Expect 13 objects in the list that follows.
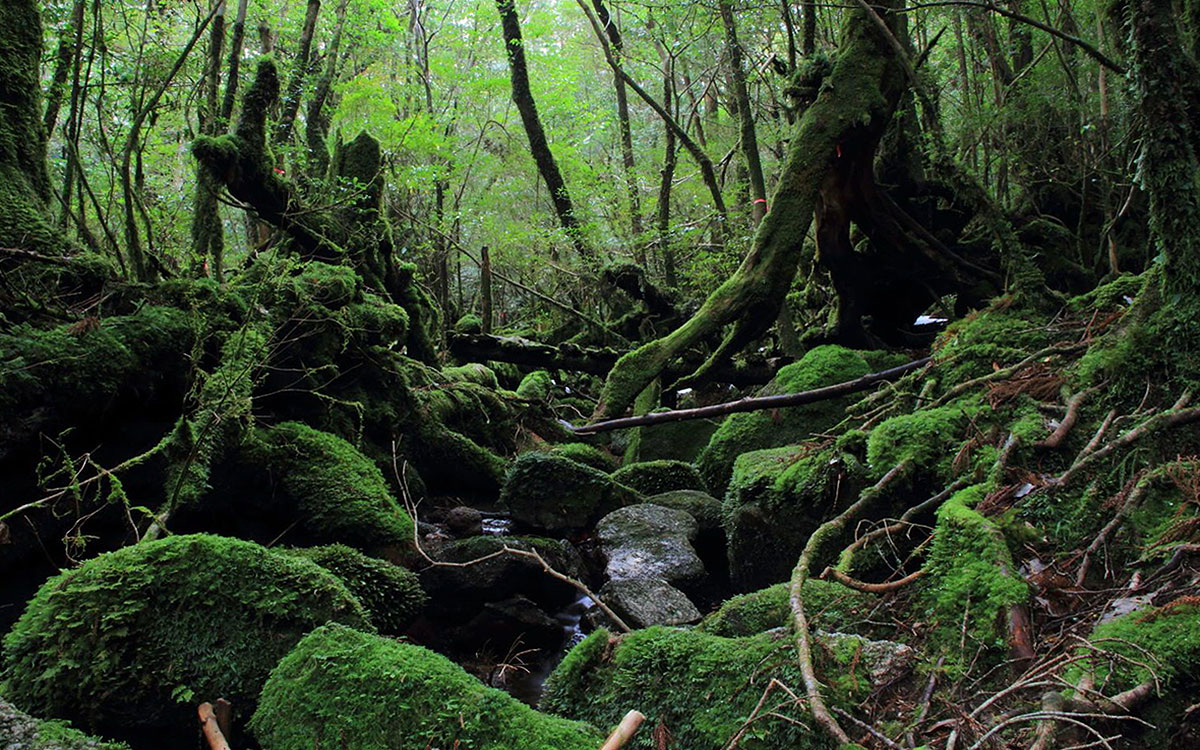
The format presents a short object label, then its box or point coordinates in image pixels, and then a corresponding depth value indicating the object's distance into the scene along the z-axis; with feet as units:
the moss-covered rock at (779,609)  10.08
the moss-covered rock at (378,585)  13.01
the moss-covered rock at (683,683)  7.87
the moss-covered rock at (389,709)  7.30
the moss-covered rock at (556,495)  20.04
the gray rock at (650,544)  16.74
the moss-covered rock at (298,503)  15.29
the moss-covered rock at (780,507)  14.21
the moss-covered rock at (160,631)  8.61
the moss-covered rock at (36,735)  6.76
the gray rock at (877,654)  8.14
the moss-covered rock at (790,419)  20.86
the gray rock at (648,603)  14.53
